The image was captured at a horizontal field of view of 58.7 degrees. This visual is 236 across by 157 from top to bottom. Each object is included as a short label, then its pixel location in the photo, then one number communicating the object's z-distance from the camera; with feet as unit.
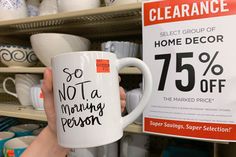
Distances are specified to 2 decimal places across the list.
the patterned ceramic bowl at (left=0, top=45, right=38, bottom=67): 2.58
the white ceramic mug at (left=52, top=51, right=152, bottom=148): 1.10
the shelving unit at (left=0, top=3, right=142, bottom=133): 1.85
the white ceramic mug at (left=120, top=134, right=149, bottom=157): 2.11
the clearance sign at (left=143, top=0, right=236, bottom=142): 1.41
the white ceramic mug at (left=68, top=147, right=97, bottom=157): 2.21
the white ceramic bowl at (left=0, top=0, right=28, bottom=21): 2.48
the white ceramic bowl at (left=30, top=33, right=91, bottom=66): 2.17
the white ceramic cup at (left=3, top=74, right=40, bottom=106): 2.73
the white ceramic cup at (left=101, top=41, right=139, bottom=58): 1.92
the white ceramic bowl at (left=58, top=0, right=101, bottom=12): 2.04
